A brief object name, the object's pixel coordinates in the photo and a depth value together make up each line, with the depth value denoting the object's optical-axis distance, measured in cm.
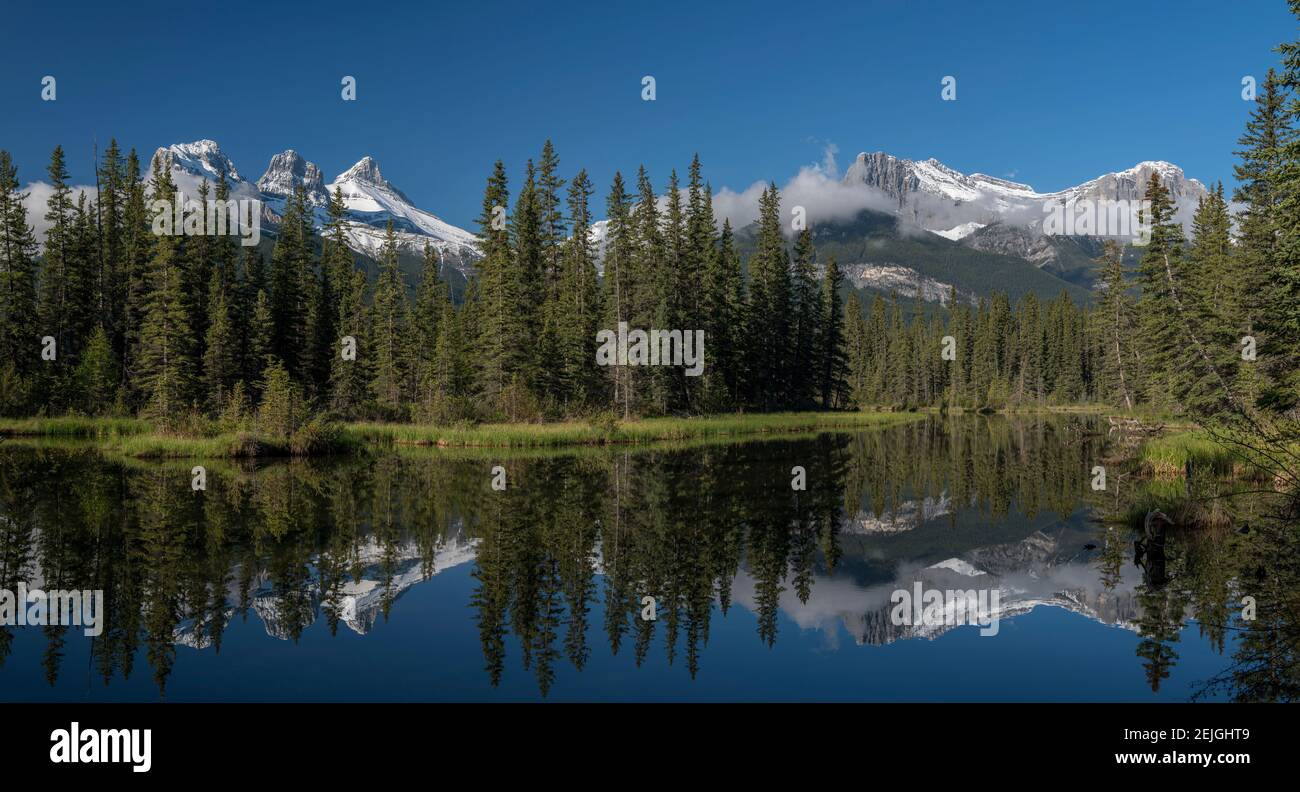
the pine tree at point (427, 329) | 5605
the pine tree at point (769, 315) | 7188
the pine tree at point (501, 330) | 5094
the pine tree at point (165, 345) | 4353
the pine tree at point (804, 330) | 7631
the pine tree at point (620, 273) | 5681
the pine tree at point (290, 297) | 6350
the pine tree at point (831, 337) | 8062
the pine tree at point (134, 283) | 5696
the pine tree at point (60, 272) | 6006
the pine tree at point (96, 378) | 5109
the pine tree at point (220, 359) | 5297
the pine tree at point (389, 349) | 5666
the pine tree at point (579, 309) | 5803
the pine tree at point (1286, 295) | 1758
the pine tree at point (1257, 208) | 3609
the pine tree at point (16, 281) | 5741
